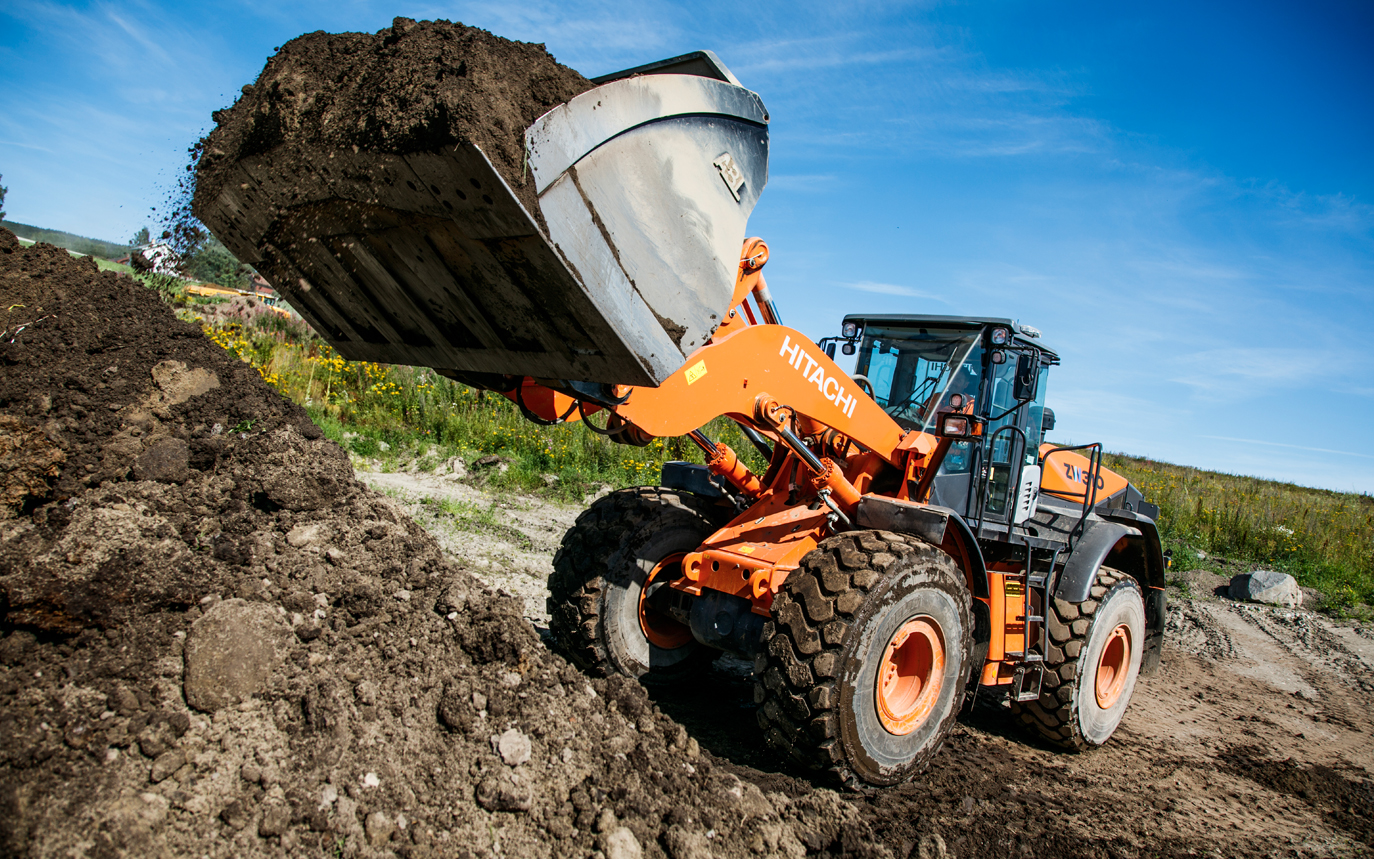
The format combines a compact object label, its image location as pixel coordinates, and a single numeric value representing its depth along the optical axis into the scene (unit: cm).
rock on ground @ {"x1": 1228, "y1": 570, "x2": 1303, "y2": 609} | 1028
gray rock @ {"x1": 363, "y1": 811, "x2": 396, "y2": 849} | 260
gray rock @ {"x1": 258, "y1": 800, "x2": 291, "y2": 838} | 250
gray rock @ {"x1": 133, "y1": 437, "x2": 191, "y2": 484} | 361
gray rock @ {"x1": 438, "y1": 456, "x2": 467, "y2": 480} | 1121
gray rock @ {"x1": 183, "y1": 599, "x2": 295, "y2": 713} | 286
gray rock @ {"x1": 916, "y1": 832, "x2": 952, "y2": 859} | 327
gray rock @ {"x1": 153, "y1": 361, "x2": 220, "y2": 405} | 393
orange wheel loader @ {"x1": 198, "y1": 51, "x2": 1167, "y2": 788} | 282
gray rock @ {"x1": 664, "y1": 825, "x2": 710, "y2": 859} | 289
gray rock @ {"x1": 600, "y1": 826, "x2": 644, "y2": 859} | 282
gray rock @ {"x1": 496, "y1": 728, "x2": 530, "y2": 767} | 301
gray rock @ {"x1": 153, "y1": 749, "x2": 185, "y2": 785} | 256
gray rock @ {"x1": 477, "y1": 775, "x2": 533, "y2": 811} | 284
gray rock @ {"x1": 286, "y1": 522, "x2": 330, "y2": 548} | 355
